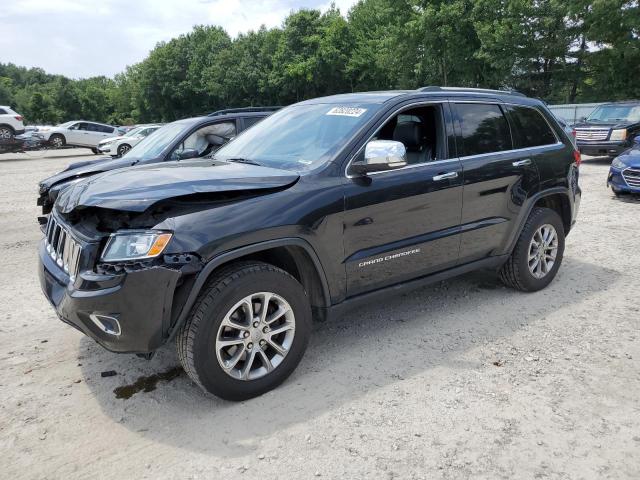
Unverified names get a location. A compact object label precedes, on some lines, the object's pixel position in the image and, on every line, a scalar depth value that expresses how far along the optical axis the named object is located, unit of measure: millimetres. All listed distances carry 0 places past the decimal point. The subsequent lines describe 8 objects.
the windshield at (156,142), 7157
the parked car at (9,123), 22844
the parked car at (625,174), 9227
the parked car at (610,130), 14359
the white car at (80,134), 26728
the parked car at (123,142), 19500
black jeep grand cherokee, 2832
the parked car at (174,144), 6602
